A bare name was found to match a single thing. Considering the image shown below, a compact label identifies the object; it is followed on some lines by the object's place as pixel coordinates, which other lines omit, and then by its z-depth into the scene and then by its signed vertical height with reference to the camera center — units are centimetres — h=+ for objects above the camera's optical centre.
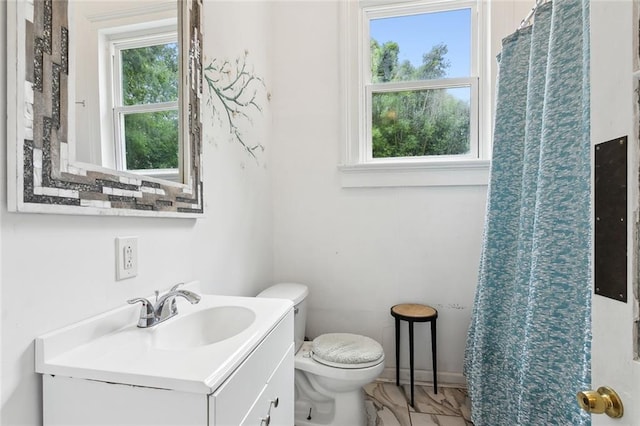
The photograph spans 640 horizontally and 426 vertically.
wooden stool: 176 -60
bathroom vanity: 59 -33
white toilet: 148 -79
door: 47 +12
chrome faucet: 88 -28
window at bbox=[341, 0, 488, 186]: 198 +80
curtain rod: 125 +82
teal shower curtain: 96 -8
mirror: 64 +27
